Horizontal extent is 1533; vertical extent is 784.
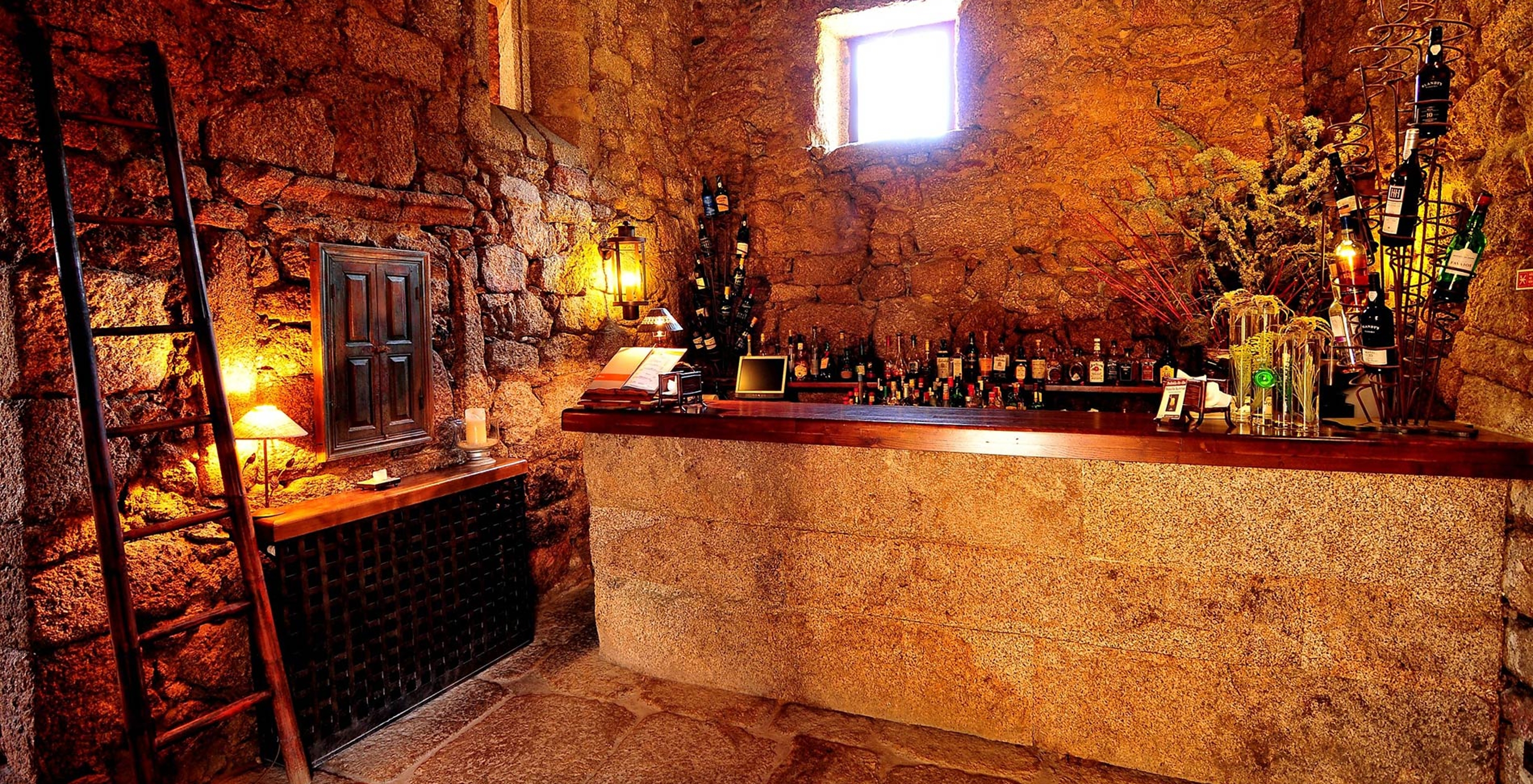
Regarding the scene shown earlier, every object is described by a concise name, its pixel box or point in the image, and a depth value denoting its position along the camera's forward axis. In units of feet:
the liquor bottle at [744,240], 16.30
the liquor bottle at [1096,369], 13.00
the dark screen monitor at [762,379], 14.99
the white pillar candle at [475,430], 10.43
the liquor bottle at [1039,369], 13.39
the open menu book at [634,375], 9.41
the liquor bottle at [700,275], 16.33
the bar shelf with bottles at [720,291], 16.33
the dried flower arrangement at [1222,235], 10.19
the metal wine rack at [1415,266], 6.81
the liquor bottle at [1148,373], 12.98
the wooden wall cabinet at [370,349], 8.75
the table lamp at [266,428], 7.74
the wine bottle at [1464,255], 6.82
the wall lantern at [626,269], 13.64
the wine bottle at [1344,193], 7.06
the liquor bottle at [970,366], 14.21
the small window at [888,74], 15.06
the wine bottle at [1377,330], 6.86
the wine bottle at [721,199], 16.39
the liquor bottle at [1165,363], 12.96
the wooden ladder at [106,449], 6.14
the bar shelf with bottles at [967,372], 13.16
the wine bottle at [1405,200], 6.59
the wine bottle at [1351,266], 6.91
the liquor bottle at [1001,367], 13.65
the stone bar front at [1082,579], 6.30
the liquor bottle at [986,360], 14.08
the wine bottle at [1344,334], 7.04
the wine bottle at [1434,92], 6.36
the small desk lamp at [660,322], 12.75
